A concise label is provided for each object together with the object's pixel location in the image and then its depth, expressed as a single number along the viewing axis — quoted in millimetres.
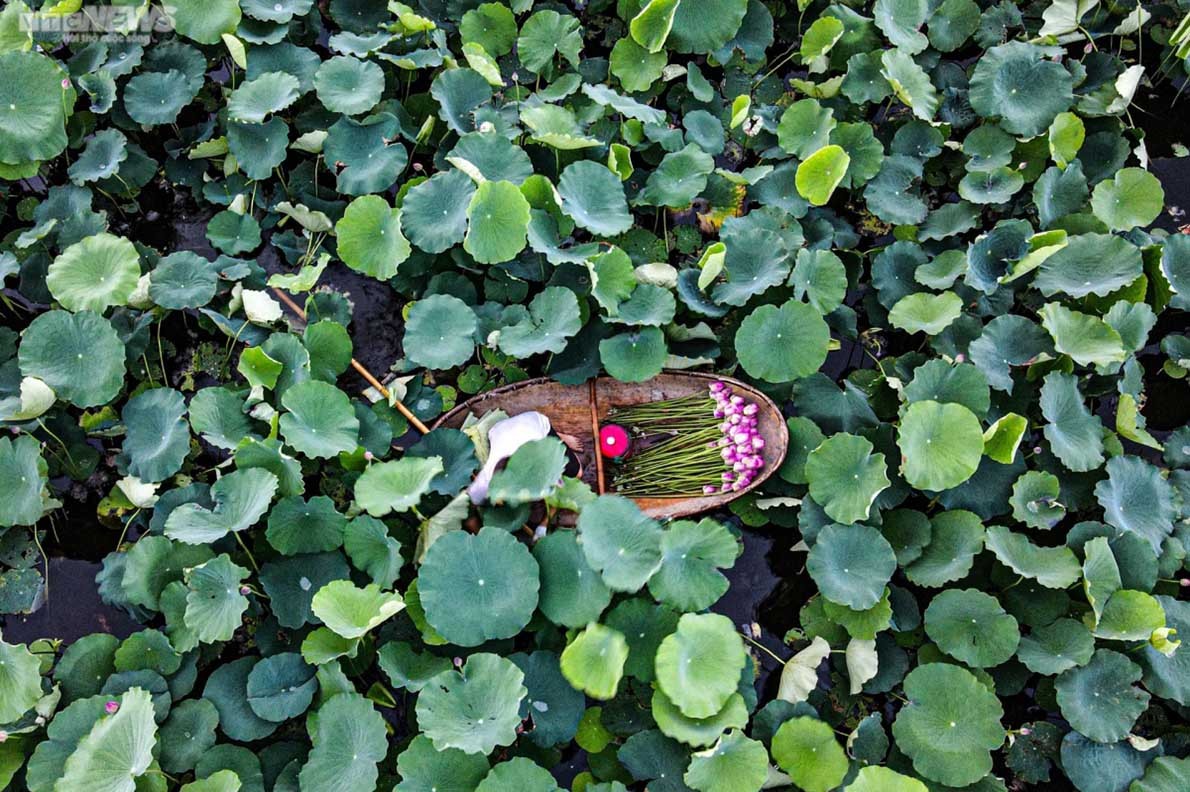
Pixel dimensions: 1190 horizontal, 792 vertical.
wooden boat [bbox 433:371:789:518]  3363
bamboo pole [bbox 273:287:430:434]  3445
